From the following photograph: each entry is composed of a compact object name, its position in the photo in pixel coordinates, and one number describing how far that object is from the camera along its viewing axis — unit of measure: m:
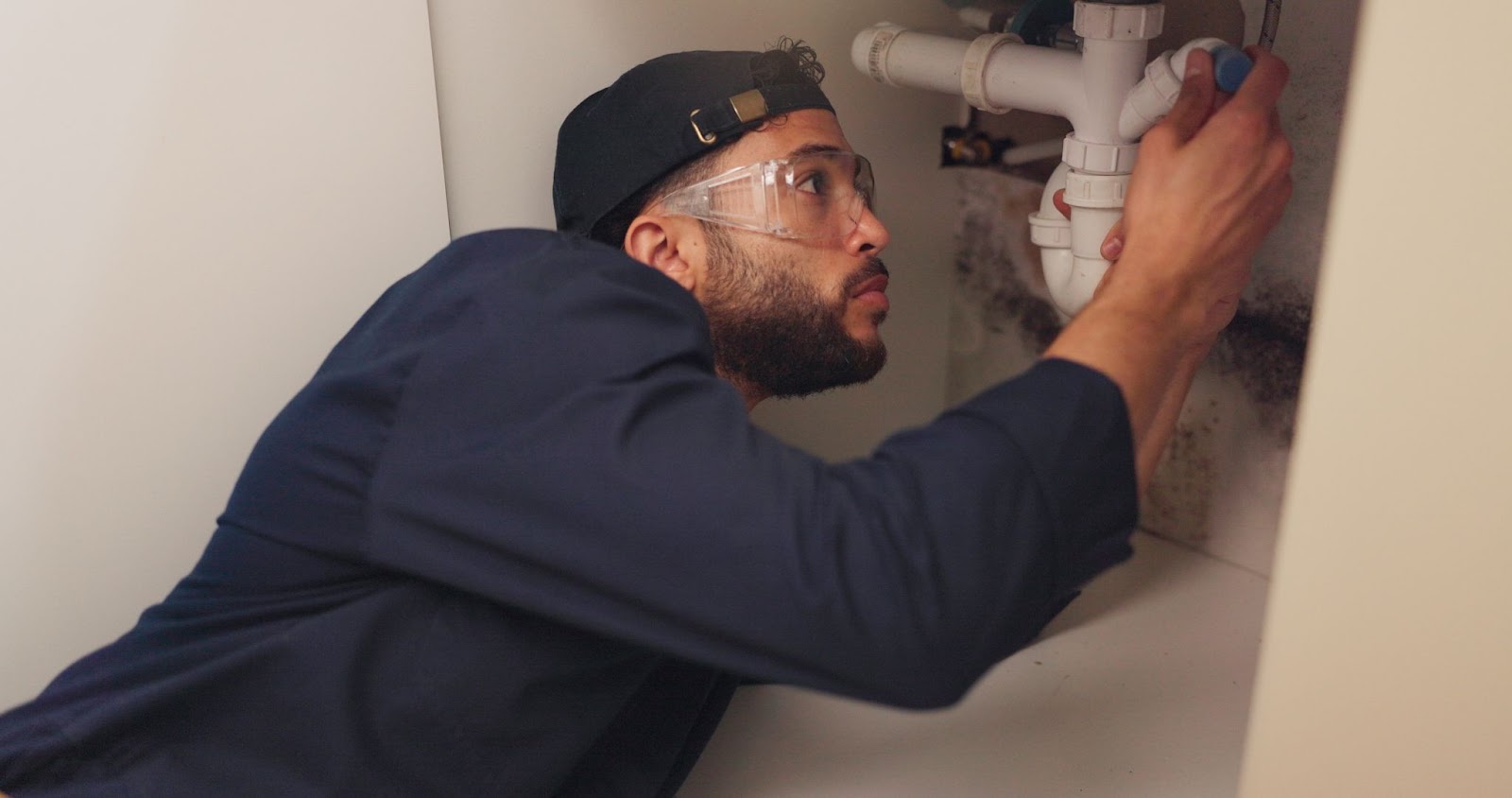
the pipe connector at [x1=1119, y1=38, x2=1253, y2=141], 0.86
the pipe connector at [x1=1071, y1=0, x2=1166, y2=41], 0.95
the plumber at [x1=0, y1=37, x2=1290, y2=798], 0.65
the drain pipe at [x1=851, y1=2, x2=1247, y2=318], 0.95
